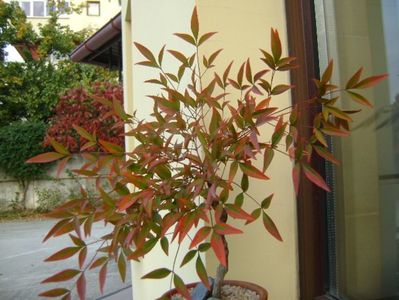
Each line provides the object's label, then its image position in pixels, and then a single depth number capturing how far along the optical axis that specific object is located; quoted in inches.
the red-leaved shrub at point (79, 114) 442.3
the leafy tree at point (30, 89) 576.7
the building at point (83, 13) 845.8
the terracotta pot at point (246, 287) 73.2
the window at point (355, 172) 78.2
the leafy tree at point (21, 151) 495.2
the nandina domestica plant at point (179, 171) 56.1
